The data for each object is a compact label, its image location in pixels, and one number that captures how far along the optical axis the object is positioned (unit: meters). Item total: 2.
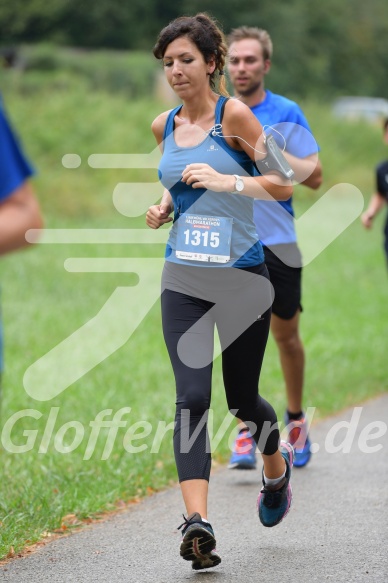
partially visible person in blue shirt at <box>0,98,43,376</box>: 5.63
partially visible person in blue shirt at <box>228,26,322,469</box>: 11.91
